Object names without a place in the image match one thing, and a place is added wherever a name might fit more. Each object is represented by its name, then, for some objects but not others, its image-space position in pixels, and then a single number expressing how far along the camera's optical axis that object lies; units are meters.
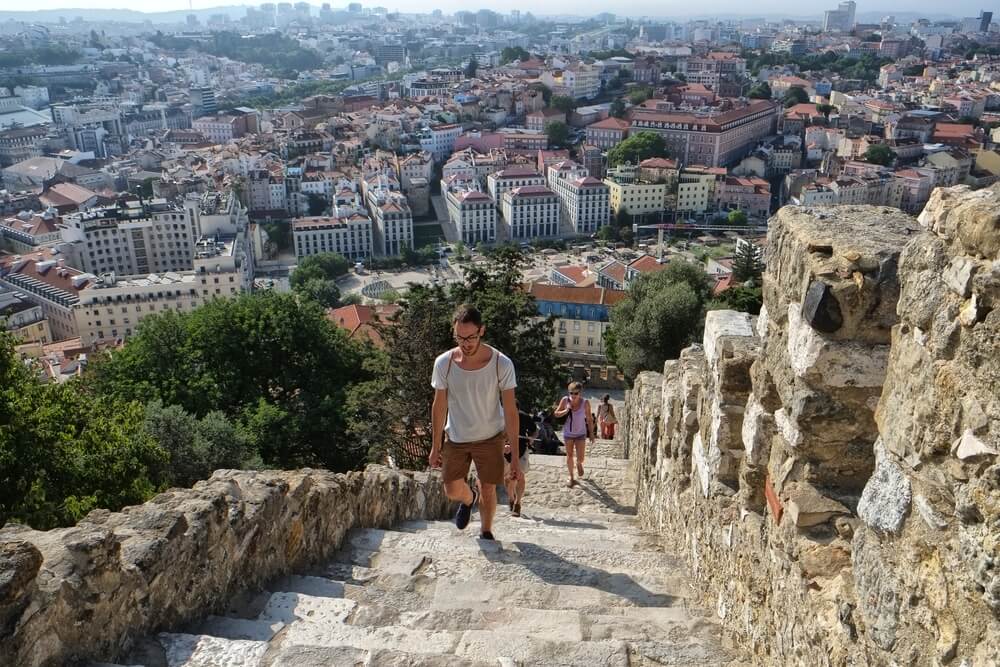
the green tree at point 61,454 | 7.05
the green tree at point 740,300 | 22.64
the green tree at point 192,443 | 10.89
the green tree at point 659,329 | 21.89
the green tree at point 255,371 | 13.64
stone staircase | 3.09
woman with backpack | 7.72
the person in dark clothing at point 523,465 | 5.54
